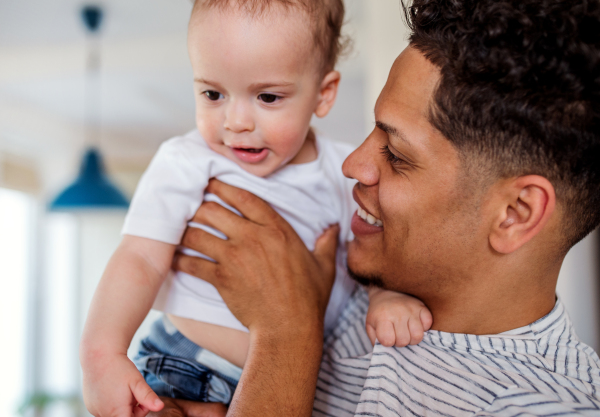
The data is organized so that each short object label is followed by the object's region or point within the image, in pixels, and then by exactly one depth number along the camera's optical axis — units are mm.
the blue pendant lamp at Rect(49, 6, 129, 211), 1305
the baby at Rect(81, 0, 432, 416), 529
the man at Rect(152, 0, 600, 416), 493
